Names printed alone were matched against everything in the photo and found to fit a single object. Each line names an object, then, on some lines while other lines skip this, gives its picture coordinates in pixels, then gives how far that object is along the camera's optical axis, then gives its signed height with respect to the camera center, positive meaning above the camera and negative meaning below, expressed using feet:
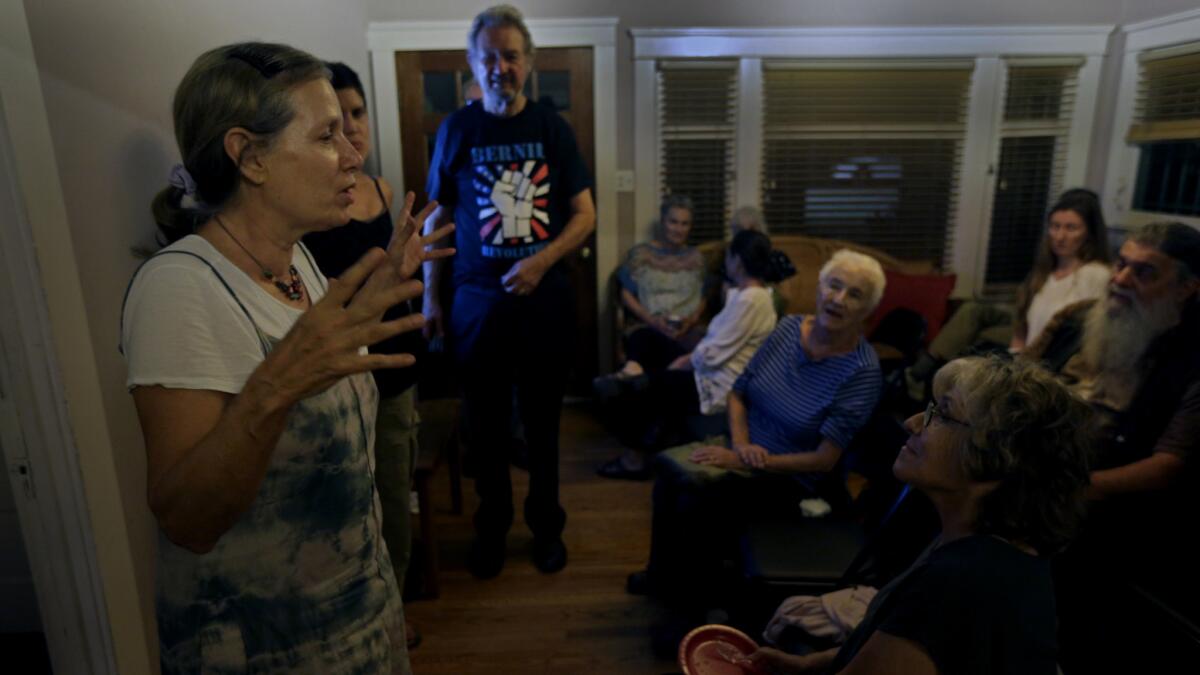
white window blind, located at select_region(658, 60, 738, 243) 13.74 +0.75
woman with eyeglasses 3.30 -1.77
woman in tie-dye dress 2.65 -0.74
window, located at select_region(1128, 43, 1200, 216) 11.42 +0.61
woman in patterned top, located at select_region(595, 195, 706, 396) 12.80 -1.93
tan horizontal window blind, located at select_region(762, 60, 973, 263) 13.88 +0.45
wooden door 13.17 +1.60
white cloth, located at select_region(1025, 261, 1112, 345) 9.62 -1.64
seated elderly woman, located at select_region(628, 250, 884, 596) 6.78 -2.50
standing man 7.77 -0.83
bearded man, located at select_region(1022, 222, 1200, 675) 5.61 -2.46
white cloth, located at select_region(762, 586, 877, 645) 4.86 -3.03
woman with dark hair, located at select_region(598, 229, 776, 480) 9.38 -1.97
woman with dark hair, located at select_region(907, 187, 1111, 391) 9.75 -1.31
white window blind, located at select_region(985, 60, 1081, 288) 13.97 +0.19
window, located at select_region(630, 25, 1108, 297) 13.58 +0.82
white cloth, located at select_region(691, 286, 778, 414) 9.37 -2.17
